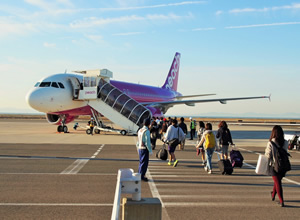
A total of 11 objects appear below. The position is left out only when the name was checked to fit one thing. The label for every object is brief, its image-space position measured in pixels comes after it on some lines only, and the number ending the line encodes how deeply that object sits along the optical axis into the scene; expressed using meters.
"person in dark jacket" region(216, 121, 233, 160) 12.22
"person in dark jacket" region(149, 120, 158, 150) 16.58
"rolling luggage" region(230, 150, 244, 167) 11.58
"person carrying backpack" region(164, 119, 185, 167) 12.01
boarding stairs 26.36
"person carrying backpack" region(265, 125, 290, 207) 7.01
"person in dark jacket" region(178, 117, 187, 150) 17.33
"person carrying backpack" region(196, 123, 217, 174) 10.88
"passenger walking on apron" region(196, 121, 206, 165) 12.38
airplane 25.47
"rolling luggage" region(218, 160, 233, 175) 10.64
